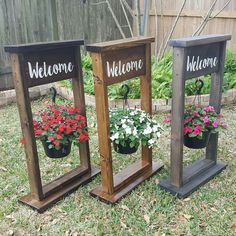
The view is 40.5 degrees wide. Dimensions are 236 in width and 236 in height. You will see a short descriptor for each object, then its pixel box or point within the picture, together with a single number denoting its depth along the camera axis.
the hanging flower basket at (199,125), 2.81
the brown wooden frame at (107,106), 2.39
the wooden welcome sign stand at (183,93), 2.49
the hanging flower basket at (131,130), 2.67
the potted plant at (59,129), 2.67
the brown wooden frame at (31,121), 2.32
